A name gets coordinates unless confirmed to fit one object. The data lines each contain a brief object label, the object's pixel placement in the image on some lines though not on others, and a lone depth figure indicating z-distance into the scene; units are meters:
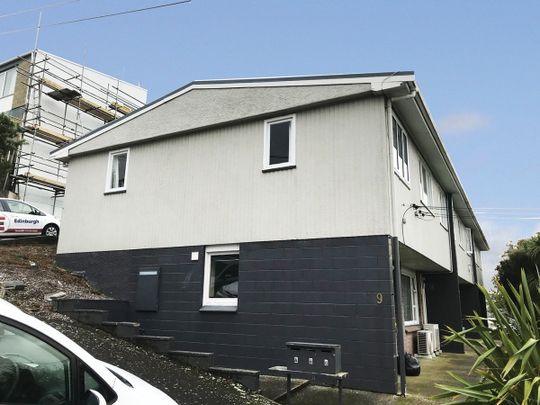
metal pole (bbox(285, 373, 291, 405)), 6.76
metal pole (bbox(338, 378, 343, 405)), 6.52
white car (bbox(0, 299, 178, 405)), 2.55
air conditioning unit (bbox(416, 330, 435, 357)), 12.88
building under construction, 24.08
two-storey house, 8.16
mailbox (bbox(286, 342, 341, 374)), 6.73
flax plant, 4.45
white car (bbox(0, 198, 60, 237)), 15.44
